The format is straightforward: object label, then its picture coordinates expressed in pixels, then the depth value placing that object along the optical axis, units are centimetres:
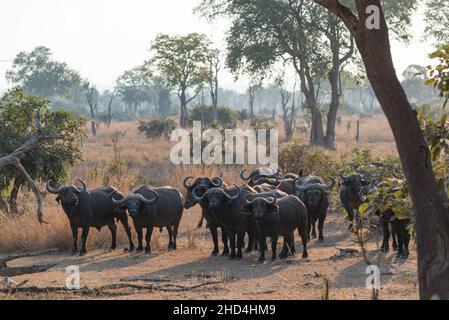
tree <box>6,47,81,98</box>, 8181
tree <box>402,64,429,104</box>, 9805
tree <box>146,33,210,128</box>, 5159
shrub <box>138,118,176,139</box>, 4466
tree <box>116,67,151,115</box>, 9812
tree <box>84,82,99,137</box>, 5081
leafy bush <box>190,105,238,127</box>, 5257
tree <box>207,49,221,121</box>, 5328
